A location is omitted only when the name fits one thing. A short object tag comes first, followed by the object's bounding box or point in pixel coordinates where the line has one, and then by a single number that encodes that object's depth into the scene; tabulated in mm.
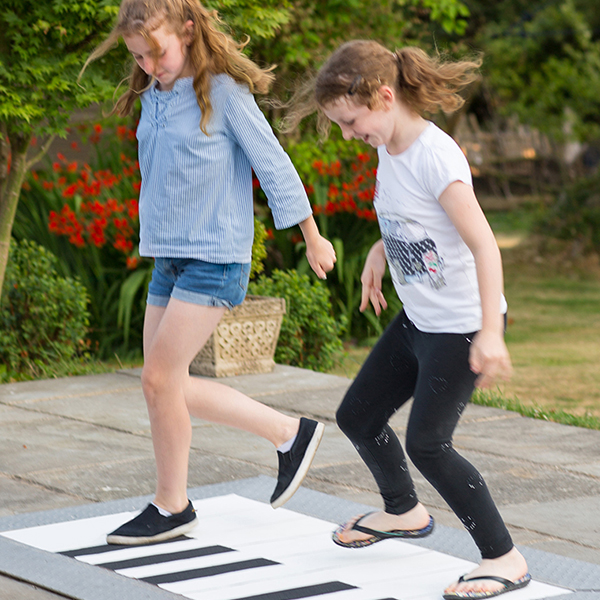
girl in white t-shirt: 5251
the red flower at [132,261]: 13378
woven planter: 11440
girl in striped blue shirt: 5832
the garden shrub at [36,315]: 12308
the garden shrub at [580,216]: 25091
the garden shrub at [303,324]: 13035
